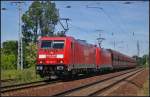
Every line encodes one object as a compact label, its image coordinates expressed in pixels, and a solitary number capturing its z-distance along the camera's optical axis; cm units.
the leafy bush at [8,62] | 5914
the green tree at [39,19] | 8156
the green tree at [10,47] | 9976
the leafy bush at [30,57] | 6309
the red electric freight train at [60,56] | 3102
